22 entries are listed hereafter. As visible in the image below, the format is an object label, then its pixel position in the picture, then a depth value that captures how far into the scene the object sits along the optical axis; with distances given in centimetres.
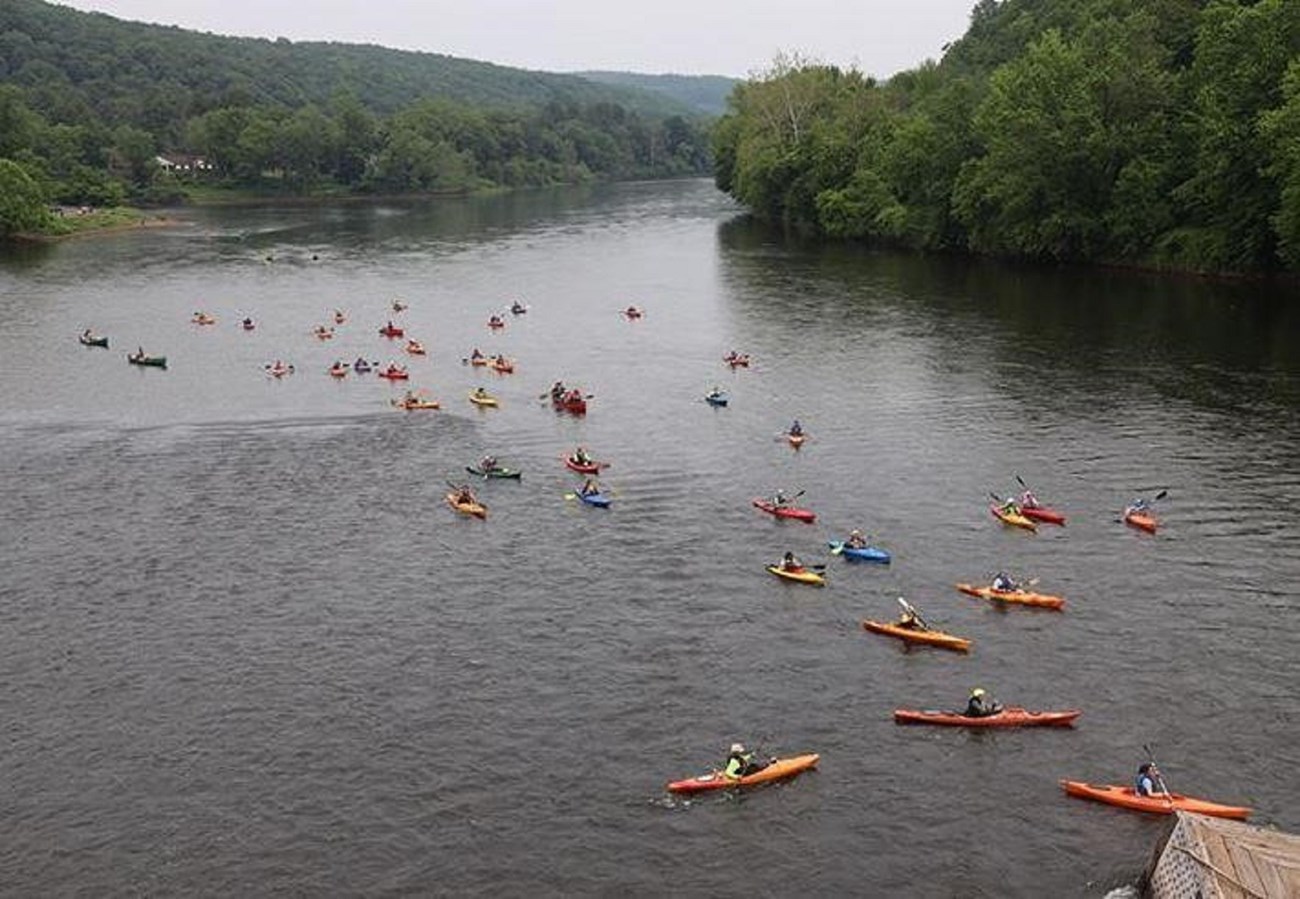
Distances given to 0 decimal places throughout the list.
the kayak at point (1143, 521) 5359
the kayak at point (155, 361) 9131
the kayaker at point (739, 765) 3550
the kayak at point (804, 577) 4944
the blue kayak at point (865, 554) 5119
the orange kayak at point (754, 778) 3534
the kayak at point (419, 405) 7822
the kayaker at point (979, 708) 3856
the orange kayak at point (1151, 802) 3316
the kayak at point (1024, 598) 4675
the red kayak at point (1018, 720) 3831
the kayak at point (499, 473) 6352
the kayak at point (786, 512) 5641
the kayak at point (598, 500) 5869
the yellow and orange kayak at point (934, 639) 4372
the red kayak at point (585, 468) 6372
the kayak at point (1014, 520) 5481
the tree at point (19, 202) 16712
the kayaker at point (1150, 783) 3394
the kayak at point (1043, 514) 5544
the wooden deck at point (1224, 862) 2633
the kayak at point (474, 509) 5797
